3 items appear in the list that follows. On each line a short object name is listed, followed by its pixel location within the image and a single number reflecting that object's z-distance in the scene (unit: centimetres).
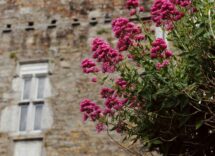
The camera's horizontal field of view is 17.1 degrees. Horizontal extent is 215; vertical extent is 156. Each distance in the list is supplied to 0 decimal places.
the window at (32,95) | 1321
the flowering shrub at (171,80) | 716
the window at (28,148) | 1278
